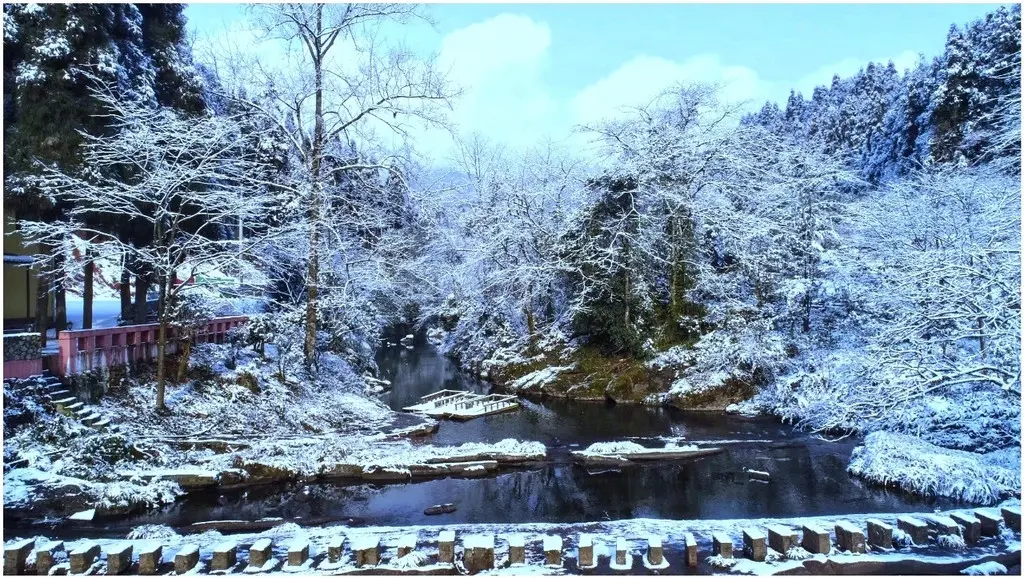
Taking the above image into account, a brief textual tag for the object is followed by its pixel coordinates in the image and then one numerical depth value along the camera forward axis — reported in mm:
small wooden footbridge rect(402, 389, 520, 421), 15898
